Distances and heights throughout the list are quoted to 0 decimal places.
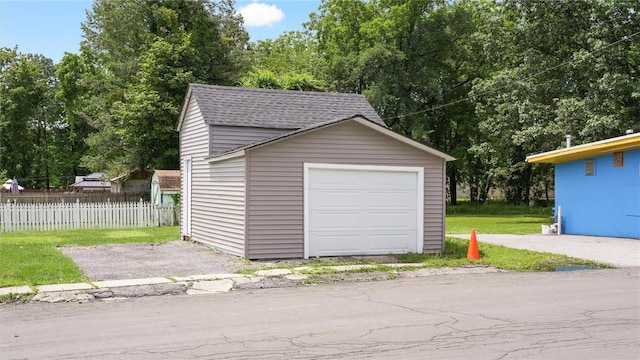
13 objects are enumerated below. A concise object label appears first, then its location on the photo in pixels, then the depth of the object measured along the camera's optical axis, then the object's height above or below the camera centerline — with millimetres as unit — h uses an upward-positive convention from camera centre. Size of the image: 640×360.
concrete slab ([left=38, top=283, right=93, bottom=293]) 9883 -1668
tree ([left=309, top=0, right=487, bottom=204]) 40844 +8639
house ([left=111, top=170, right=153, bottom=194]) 35781 +184
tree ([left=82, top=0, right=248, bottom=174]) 32375 +6748
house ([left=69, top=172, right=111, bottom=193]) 51719 -44
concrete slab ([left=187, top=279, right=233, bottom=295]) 10273 -1767
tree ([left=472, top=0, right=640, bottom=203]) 27953 +5165
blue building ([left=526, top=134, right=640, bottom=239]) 19734 -221
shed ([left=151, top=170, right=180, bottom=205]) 26859 -91
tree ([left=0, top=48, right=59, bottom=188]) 55219 +6619
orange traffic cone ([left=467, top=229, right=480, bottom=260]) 14195 -1597
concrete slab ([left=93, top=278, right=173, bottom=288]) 10312 -1682
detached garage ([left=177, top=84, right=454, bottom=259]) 13734 -148
